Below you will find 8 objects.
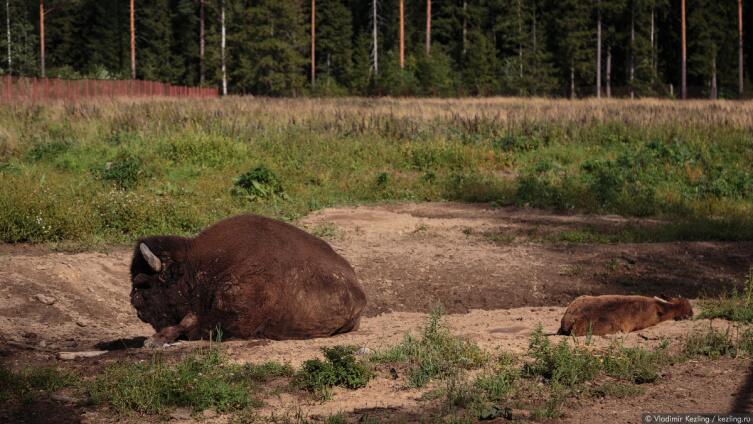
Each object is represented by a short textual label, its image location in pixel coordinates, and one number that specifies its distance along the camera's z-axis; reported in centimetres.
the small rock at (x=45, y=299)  1948
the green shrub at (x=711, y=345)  1434
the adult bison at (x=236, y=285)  1573
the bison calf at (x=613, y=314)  1641
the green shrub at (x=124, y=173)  3416
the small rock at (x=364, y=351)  1492
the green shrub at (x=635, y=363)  1314
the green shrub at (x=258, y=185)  3350
